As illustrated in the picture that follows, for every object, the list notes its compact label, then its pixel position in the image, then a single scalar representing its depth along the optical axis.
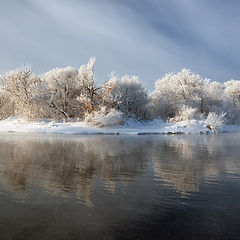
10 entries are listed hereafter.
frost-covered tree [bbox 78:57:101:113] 44.62
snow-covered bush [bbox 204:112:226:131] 39.22
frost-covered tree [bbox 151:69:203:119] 53.69
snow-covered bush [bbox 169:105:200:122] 45.19
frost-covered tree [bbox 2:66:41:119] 43.36
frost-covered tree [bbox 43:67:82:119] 47.47
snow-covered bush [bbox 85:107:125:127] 37.69
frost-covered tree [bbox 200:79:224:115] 56.09
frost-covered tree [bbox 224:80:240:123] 57.63
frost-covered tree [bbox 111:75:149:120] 49.81
